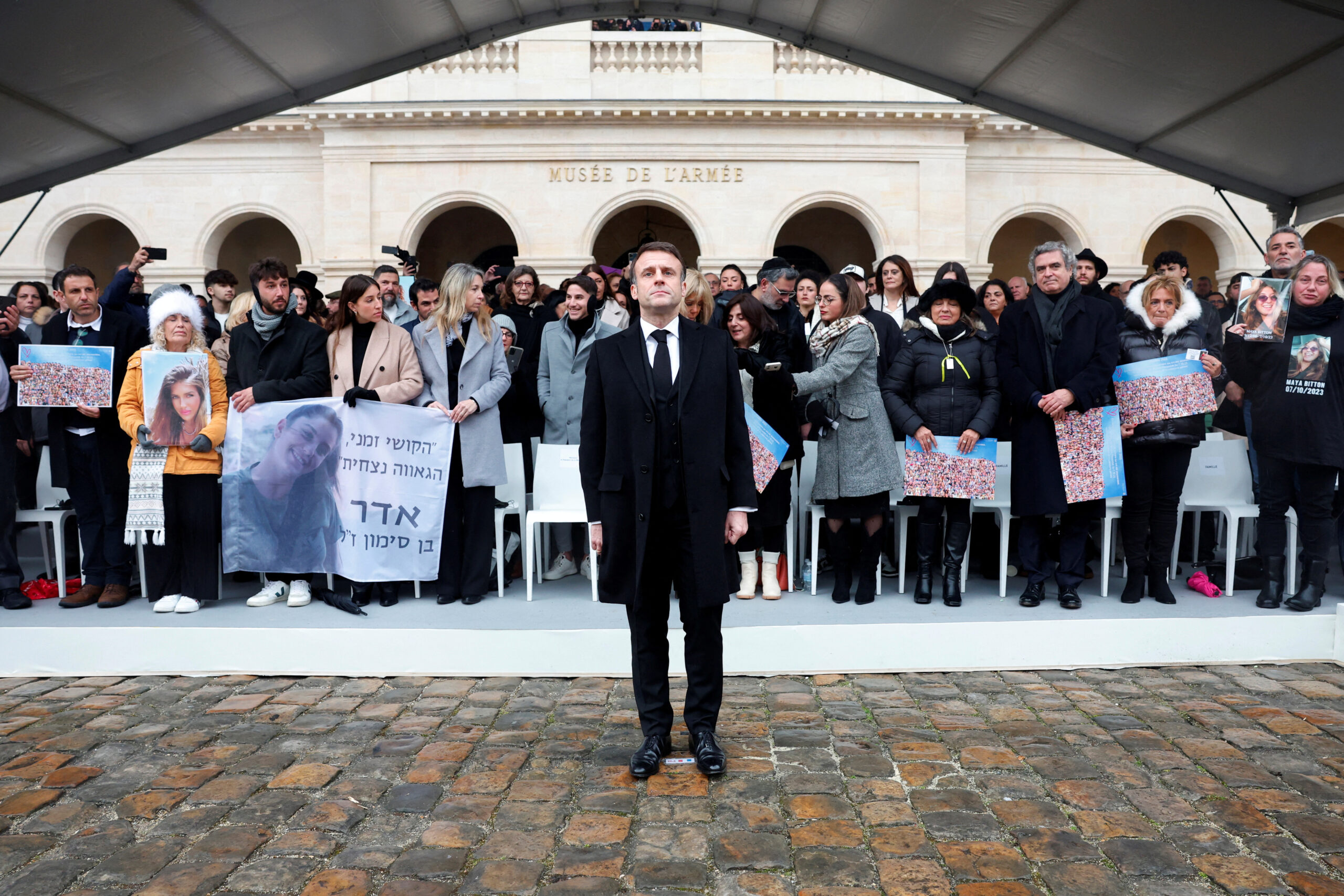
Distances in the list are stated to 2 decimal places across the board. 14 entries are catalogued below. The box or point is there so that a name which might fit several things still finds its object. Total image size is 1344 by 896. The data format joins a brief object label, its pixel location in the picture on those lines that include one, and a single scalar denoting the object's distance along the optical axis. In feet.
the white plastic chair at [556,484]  21.20
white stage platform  17.80
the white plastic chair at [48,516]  21.33
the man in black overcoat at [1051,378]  19.40
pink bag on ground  20.80
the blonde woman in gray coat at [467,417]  20.62
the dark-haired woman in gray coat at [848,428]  19.57
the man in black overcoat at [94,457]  20.93
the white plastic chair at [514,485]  22.53
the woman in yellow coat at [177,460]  19.74
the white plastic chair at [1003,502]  20.81
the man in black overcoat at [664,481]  12.55
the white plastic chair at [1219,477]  22.12
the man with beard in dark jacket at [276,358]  19.95
